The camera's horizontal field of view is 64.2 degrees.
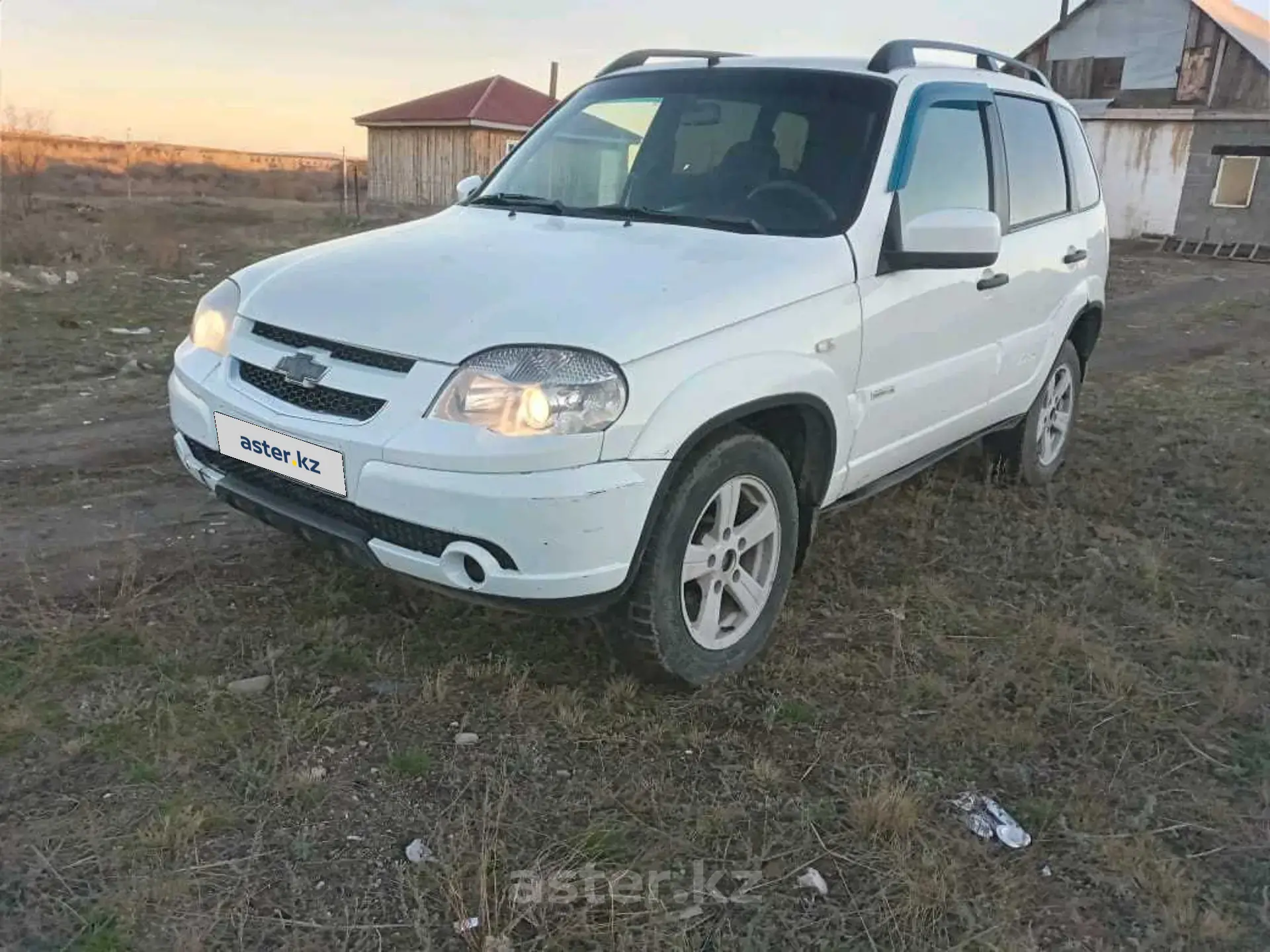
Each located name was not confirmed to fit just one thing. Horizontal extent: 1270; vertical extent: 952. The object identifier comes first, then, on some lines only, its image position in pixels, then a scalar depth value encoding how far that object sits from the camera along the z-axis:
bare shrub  20.94
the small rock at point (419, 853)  2.42
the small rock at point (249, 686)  3.05
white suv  2.63
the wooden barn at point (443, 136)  26.66
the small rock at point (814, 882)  2.41
